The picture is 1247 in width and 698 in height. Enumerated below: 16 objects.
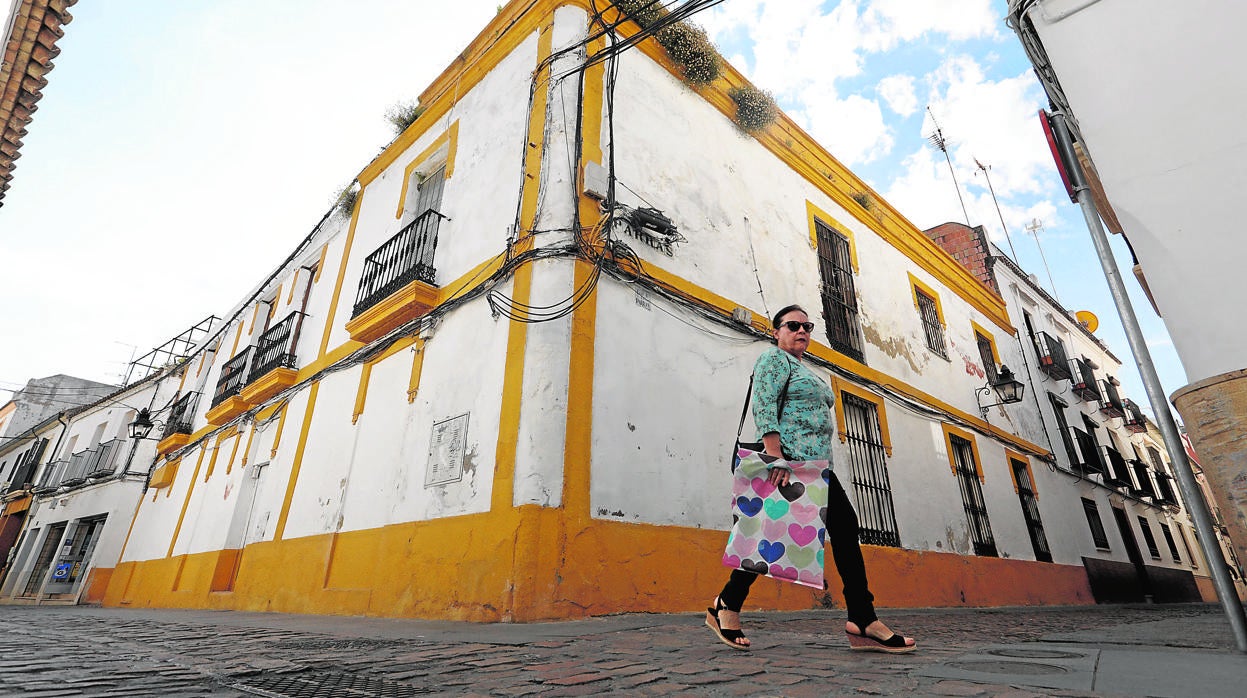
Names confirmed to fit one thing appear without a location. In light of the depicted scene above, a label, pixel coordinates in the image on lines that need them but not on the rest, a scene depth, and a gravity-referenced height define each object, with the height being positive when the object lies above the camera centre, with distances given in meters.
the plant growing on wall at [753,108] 7.95 +6.35
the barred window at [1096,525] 11.75 +1.49
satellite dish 17.88 +8.13
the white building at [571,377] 4.46 +2.29
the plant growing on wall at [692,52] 7.16 +6.36
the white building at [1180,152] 2.32 +1.96
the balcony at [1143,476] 15.34 +3.23
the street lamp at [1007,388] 9.01 +3.12
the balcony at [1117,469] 13.86 +3.09
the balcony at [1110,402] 15.76 +5.21
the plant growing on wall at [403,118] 8.82 +6.82
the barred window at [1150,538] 14.12 +1.49
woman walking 2.44 +0.61
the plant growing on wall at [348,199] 9.73 +6.21
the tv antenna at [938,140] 14.98 +11.09
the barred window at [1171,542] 15.36 +1.54
